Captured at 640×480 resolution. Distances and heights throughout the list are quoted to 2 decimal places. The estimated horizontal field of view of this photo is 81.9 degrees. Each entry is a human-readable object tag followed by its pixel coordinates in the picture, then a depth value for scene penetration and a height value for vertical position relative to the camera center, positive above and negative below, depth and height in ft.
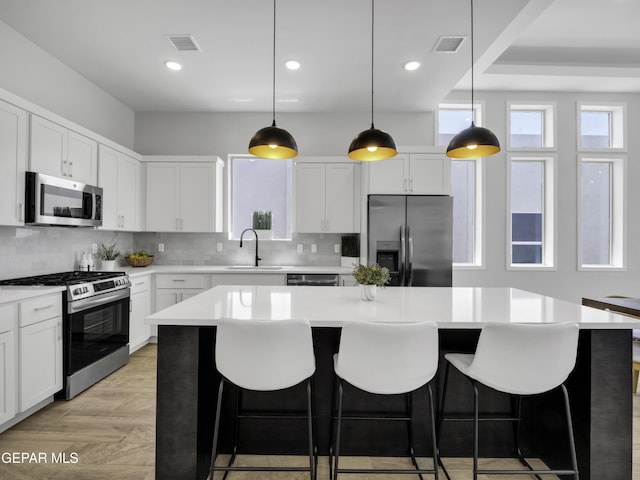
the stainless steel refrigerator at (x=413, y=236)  13.43 +0.24
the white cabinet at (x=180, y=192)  14.88 +1.99
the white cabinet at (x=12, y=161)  8.24 +1.83
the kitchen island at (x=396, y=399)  5.88 -2.43
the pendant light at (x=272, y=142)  7.47 +2.04
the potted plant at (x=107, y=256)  13.00 -0.55
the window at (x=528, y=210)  16.47 +1.49
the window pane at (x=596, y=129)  16.51 +5.15
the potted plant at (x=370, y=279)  7.49 -0.74
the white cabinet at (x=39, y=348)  7.84 -2.44
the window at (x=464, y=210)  16.51 +1.48
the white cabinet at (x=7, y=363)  7.32 -2.49
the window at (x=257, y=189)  16.26 +2.33
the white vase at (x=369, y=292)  7.55 -1.02
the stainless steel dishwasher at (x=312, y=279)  13.71 -1.38
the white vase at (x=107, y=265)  12.98 -0.86
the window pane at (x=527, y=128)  16.47 +5.18
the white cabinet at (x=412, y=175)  13.82 +2.56
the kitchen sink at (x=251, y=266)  14.16 -1.03
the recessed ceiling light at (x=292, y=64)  11.34 +5.54
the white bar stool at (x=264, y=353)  5.20 -1.59
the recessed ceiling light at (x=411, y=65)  11.33 +5.53
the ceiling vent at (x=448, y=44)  9.89 +5.51
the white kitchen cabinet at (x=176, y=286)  13.69 -1.67
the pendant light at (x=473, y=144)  7.63 +2.08
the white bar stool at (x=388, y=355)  5.17 -1.62
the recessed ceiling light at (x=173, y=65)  11.43 +5.54
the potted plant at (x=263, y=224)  15.26 +0.74
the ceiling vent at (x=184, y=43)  9.93 +5.51
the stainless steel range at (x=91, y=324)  9.12 -2.29
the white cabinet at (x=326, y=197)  14.89 +1.83
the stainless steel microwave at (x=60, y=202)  8.97 +1.04
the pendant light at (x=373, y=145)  7.75 +2.08
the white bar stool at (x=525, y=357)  5.26 -1.65
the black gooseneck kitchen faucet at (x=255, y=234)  15.08 +0.32
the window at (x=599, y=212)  16.53 +1.43
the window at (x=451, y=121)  16.40 +5.45
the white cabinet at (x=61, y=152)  9.17 +2.44
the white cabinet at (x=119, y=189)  12.34 +1.88
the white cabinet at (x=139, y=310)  12.26 -2.39
